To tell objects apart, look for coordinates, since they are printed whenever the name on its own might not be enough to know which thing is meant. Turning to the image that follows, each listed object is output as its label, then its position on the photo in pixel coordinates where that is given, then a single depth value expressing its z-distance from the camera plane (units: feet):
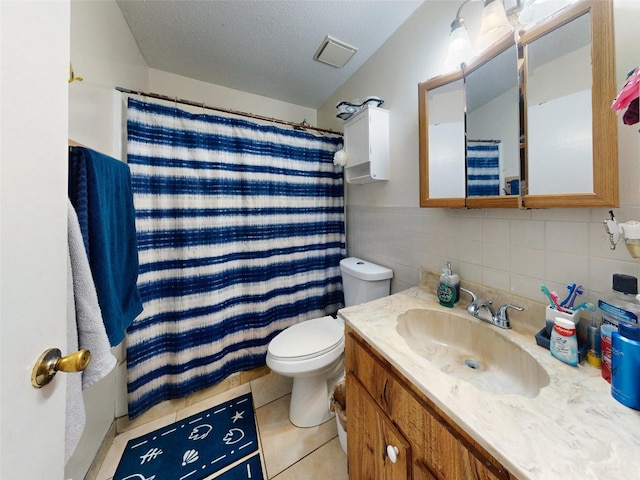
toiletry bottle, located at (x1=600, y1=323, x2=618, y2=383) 1.89
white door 1.06
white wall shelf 4.61
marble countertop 1.29
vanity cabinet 1.63
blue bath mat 3.54
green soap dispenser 3.31
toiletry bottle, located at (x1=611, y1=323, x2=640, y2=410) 1.60
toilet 3.95
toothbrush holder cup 2.20
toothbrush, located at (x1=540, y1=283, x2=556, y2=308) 2.39
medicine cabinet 2.06
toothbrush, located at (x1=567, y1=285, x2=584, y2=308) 2.29
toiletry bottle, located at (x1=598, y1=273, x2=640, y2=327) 1.87
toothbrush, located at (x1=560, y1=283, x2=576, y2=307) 2.31
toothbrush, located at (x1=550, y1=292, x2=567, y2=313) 2.31
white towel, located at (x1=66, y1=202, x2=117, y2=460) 1.94
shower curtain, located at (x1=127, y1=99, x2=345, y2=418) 4.30
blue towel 2.33
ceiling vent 4.69
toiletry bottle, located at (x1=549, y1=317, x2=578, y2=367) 2.09
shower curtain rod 4.01
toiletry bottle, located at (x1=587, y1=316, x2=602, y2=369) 2.05
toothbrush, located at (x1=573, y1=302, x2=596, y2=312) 2.17
